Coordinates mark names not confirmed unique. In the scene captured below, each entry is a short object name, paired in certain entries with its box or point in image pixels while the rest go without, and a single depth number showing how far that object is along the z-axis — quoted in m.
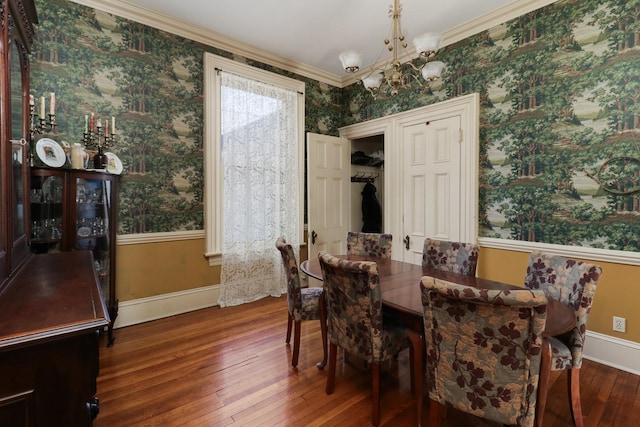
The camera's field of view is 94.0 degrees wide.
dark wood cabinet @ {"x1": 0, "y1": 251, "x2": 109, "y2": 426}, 0.82
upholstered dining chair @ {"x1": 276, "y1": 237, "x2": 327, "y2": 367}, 2.28
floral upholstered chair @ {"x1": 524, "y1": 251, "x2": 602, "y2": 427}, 1.60
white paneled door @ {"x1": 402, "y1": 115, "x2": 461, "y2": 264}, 3.26
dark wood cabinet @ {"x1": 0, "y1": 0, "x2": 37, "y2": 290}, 1.34
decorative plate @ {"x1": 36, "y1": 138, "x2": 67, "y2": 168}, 2.38
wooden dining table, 1.33
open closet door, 4.02
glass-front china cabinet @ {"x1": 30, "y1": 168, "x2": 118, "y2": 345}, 2.36
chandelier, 1.98
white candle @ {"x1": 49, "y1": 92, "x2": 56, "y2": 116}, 2.26
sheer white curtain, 3.56
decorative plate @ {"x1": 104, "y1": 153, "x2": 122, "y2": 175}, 2.73
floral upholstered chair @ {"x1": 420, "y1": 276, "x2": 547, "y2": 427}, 1.15
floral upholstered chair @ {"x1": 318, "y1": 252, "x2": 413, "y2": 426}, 1.62
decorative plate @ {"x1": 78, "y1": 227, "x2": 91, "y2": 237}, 2.52
